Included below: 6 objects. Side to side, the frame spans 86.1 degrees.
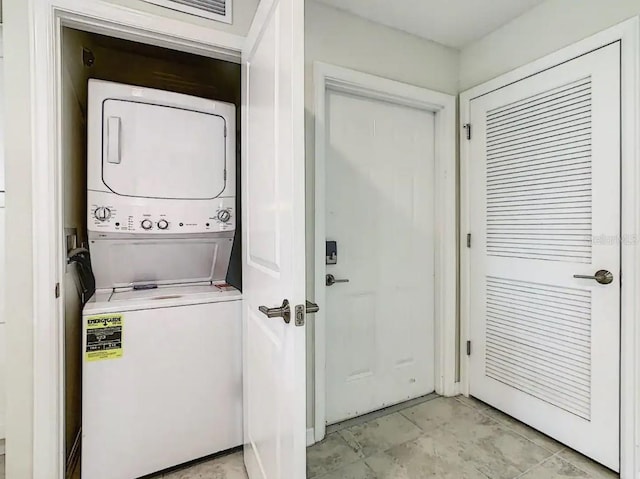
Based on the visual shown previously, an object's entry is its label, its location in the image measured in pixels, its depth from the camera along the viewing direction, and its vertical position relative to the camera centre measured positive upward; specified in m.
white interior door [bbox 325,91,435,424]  2.07 -0.12
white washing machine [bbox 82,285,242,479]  1.48 -0.67
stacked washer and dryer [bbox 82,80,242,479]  1.51 -0.30
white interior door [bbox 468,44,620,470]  1.66 -0.09
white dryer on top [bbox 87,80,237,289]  1.61 +0.26
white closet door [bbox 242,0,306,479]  1.01 +0.00
